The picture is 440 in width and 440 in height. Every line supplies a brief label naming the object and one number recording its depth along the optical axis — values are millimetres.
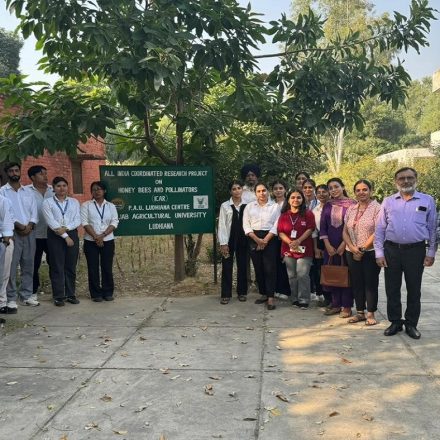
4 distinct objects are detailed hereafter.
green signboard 7148
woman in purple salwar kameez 5684
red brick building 11922
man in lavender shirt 4746
